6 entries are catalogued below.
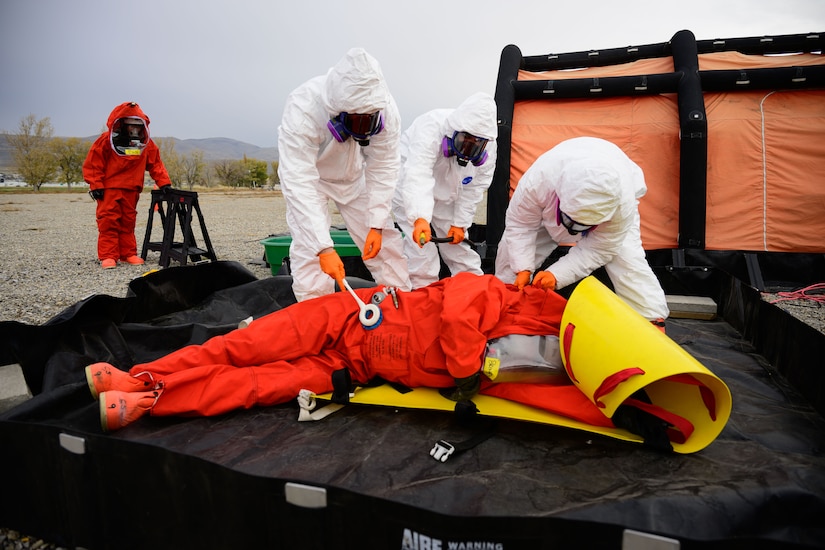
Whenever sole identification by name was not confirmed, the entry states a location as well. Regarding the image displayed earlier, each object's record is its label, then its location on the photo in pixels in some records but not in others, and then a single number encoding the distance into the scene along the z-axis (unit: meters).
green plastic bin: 4.56
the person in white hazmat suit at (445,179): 3.34
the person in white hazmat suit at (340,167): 2.58
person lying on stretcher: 1.89
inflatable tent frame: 4.38
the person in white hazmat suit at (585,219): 2.48
